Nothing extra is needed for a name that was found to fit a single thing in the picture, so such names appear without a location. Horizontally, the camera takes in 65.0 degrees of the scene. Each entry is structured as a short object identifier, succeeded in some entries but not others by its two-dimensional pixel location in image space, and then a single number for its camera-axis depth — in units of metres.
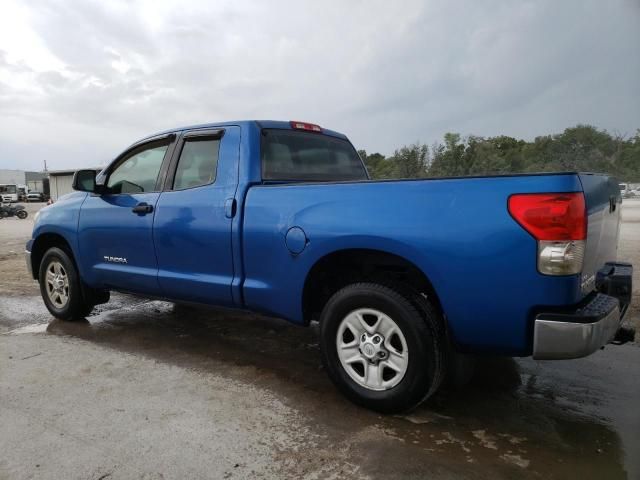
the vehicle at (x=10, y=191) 44.73
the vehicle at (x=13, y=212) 24.27
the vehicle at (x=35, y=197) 55.47
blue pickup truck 2.42
